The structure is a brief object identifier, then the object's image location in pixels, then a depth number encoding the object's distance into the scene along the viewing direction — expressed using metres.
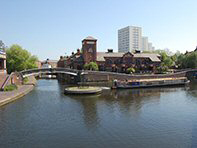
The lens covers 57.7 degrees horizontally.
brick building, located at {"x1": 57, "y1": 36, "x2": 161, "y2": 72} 80.31
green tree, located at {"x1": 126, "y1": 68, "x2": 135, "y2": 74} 78.56
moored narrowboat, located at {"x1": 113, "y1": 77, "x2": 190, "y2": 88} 54.66
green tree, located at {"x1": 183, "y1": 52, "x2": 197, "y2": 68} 85.25
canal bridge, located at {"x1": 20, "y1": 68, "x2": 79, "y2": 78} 58.97
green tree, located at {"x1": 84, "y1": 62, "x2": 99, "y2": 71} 72.04
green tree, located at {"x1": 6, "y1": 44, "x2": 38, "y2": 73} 67.12
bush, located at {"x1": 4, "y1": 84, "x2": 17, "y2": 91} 40.52
